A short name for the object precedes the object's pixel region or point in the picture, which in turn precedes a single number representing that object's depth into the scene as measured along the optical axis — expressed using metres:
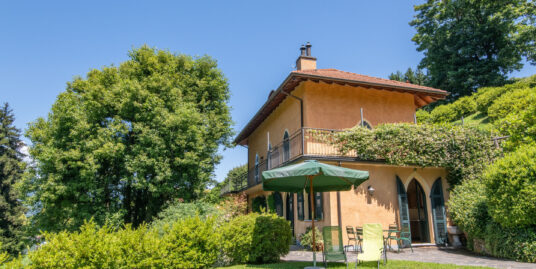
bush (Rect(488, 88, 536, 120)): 16.94
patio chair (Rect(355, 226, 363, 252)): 9.78
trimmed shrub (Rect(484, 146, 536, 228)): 7.73
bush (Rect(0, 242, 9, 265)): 4.91
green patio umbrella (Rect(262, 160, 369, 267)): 6.67
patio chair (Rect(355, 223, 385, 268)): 6.91
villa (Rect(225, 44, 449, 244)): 11.24
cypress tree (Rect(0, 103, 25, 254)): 24.05
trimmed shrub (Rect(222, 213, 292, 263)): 7.84
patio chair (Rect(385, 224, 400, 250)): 9.83
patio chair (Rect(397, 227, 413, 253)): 10.80
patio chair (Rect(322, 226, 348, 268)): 7.01
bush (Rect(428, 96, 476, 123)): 23.78
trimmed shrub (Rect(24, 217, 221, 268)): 5.64
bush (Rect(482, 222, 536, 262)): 7.76
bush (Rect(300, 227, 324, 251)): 10.66
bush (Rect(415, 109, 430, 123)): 24.66
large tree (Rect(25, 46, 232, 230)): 13.41
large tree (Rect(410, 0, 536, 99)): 27.33
